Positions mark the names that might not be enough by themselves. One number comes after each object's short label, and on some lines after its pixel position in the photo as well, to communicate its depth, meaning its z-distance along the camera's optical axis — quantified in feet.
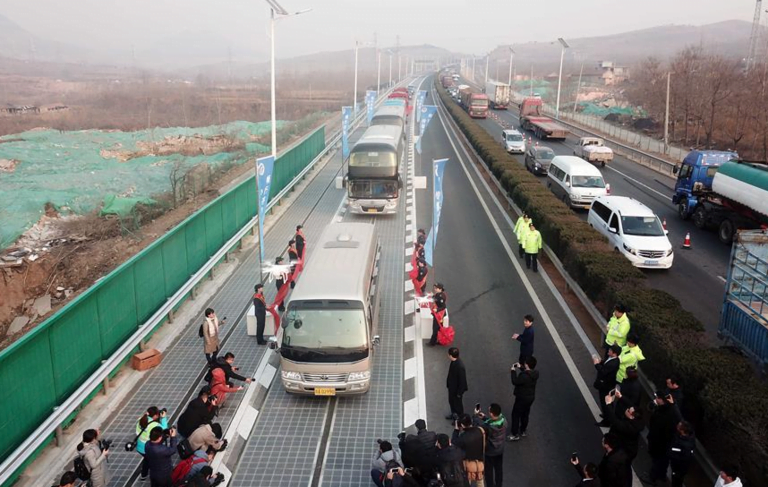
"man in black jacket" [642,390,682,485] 28.63
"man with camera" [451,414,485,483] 26.89
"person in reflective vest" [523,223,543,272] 58.65
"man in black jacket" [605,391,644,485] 27.55
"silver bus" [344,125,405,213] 77.05
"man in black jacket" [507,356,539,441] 31.68
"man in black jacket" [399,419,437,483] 26.55
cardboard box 40.06
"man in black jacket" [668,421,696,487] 27.12
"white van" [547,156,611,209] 84.07
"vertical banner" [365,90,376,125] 144.71
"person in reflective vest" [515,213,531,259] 60.70
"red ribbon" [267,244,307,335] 44.79
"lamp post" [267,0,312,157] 74.80
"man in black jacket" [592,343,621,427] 34.09
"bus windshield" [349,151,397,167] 79.69
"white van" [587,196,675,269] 59.82
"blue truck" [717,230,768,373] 37.27
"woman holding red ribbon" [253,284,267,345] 42.88
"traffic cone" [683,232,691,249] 69.04
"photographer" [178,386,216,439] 29.68
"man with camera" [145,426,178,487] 26.84
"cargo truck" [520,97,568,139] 154.71
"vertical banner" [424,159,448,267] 58.03
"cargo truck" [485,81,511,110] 243.19
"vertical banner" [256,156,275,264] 52.78
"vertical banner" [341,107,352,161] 104.83
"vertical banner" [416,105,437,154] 123.13
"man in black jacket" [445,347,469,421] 33.32
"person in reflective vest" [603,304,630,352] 36.76
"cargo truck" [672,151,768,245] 63.72
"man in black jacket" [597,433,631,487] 25.64
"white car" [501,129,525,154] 136.46
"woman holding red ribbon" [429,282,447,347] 43.24
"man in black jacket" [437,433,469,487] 25.38
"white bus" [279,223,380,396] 35.65
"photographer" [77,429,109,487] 26.66
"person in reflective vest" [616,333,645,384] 33.68
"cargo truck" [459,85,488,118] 204.44
